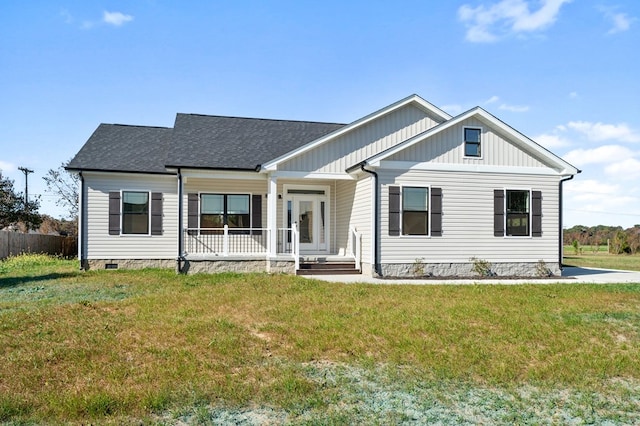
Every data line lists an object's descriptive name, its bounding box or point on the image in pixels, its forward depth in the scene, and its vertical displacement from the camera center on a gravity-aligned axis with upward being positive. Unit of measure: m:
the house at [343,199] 14.55 +0.73
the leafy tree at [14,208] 24.56 +0.68
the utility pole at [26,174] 35.47 +3.43
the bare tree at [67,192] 30.42 +1.83
